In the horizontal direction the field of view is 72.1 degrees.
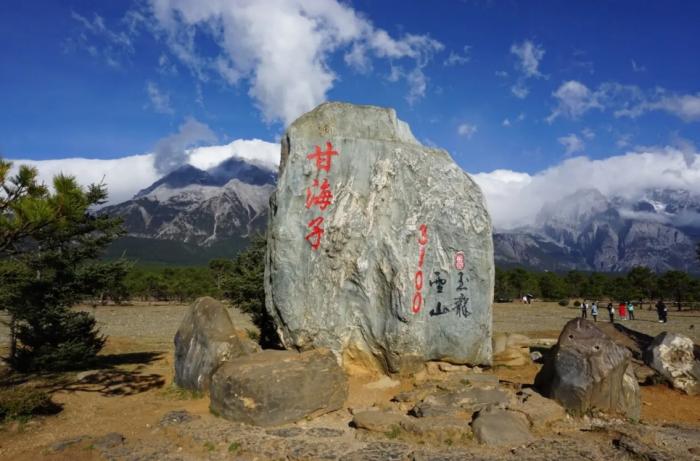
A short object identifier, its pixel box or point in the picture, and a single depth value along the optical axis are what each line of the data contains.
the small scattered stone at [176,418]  11.62
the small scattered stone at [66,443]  10.26
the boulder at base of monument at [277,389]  11.35
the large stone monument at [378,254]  13.72
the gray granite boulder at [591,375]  11.34
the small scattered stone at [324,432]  10.72
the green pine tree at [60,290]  17.39
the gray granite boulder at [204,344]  13.78
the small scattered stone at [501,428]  10.01
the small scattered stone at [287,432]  10.68
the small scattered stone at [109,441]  10.33
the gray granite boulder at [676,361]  15.21
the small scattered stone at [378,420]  10.77
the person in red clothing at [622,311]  45.60
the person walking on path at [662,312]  41.22
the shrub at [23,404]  11.71
